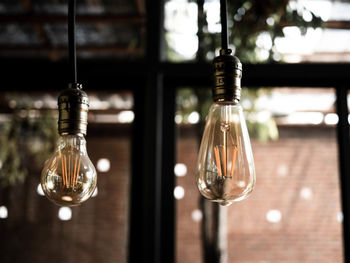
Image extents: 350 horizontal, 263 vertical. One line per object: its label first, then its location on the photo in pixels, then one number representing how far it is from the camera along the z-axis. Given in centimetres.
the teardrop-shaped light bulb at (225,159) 51
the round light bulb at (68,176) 56
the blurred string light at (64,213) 138
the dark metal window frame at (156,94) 126
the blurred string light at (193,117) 141
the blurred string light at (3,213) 138
